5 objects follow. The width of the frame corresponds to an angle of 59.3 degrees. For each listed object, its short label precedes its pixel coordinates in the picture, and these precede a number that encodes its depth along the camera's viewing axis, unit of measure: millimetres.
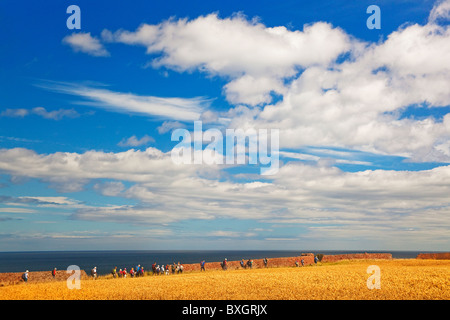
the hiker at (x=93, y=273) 41009
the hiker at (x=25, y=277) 36728
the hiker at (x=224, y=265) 51375
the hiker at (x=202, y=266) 49647
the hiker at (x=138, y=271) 46688
